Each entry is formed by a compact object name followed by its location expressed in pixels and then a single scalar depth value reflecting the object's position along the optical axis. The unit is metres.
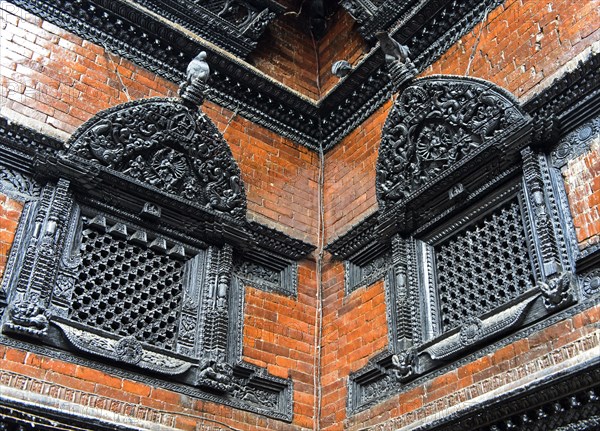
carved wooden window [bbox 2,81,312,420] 5.23
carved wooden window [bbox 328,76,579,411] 4.84
